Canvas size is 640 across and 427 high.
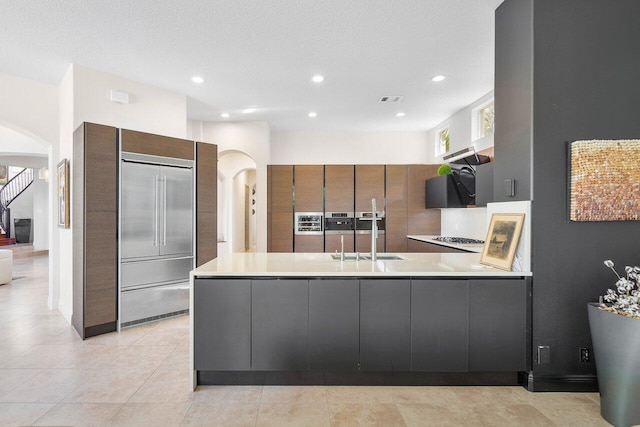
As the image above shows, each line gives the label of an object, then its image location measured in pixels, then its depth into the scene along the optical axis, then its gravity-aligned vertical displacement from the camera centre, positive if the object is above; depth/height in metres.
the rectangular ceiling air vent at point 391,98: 4.88 +1.62
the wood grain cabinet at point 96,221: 3.50 -0.10
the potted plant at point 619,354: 1.93 -0.82
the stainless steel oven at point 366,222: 6.29 -0.19
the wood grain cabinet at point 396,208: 6.27 +0.07
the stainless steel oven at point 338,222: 6.33 -0.19
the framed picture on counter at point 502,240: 2.48 -0.21
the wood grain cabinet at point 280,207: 6.33 +0.09
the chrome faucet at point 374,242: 3.00 -0.27
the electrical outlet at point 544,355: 2.41 -1.00
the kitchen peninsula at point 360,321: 2.44 -0.78
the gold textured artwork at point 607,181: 2.31 +0.21
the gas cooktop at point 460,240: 4.69 -0.41
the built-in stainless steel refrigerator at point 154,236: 3.78 -0.28
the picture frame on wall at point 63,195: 3.93 +0.20
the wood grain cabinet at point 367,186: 6.31 +0.47
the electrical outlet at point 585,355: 2.42 -1.00
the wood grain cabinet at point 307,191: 6.34 +0.38
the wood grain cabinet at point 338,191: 6.34 +0.38
